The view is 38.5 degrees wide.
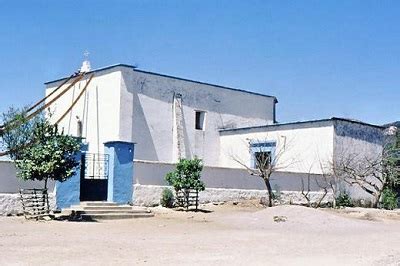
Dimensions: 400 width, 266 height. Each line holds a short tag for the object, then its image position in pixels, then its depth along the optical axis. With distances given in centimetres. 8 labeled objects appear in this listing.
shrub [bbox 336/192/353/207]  2900
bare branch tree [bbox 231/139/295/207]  2792
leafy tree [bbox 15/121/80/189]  1894
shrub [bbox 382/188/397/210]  2867
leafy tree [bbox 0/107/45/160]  3236
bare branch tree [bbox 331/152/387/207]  2925
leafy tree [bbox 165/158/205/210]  2328
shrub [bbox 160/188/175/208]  2395
